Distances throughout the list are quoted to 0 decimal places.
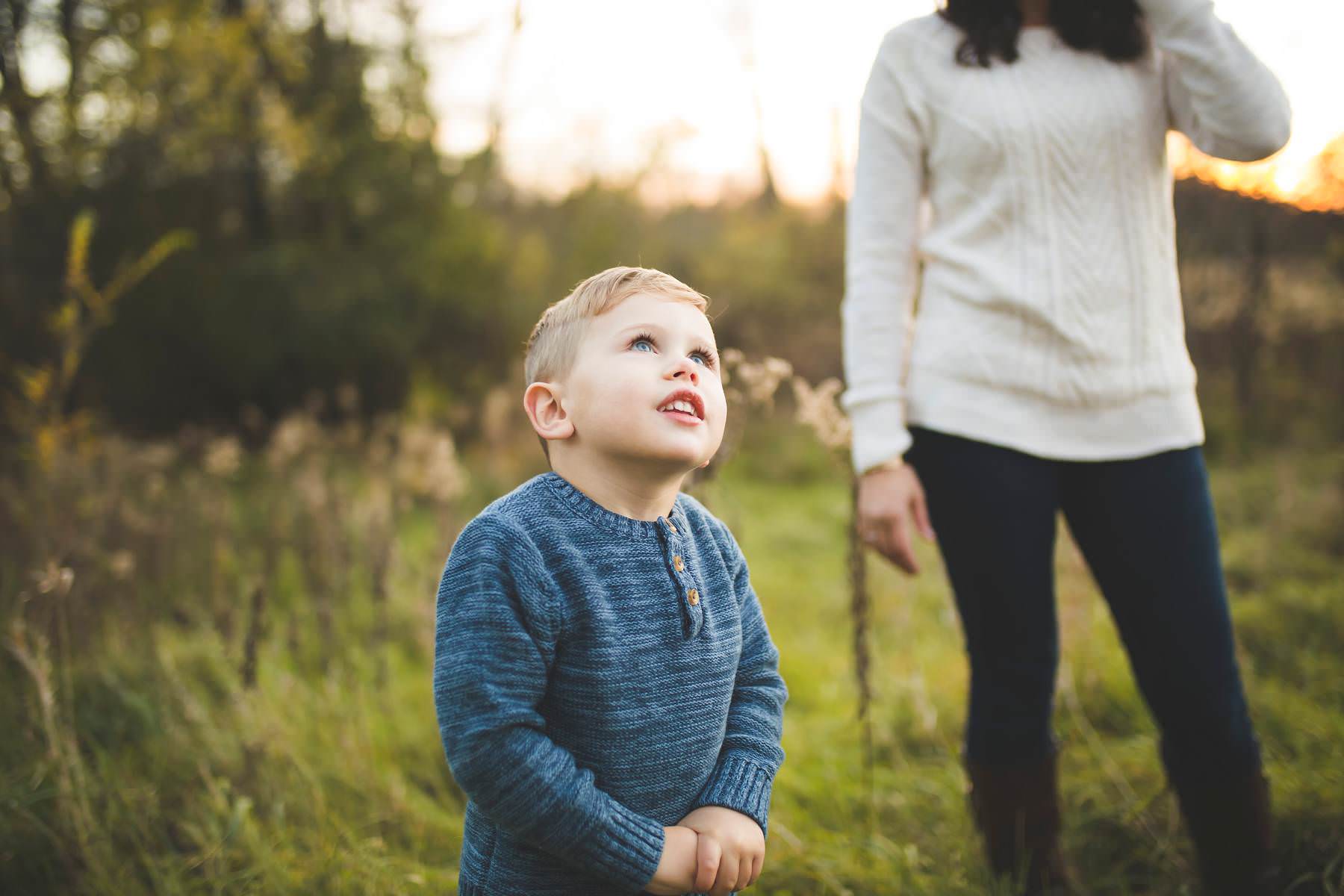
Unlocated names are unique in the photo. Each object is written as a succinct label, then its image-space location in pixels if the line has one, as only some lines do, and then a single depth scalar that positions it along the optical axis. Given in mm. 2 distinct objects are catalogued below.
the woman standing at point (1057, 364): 1449
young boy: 902
